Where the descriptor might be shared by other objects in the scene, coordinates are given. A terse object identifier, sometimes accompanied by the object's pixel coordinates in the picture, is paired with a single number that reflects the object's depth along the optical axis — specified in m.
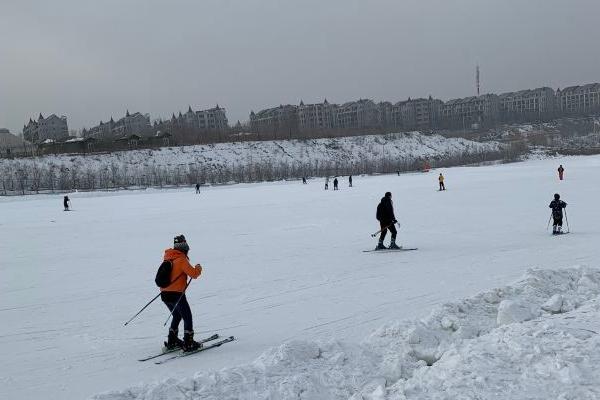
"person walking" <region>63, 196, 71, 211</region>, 35.74
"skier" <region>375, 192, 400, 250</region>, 13.95
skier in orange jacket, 6.50
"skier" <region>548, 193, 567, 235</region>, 15.22
